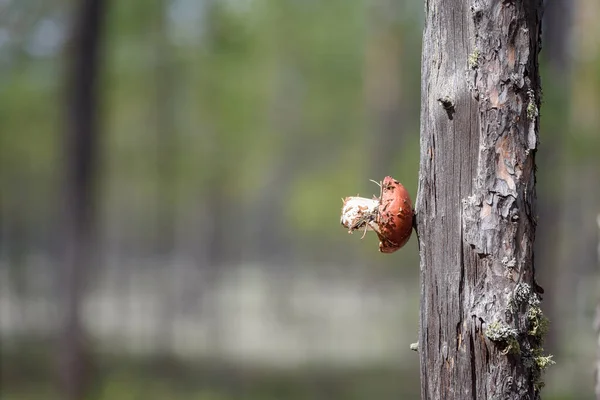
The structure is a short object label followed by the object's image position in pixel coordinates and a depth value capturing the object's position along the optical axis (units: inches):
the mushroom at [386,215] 180.7
